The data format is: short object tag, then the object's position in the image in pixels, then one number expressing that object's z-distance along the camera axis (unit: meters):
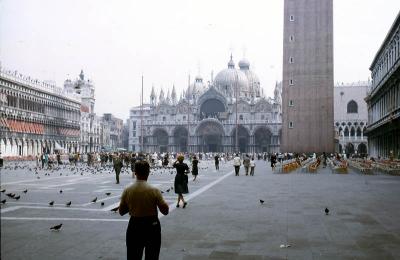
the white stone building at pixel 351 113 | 89.88
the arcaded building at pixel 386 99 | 38.19
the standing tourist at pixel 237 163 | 30.05
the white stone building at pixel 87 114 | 100.94
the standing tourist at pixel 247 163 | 30.89
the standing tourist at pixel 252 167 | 30.65
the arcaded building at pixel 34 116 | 60.28
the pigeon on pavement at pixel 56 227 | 9.37
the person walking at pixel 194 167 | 23.14
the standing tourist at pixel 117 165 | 22.62
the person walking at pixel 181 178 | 13.35
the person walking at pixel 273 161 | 35.94
